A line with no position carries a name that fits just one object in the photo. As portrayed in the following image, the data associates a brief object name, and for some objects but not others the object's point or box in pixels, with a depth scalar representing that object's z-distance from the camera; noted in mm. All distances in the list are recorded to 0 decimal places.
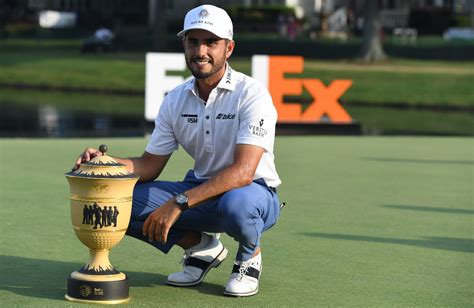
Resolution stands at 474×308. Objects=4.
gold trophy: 8692
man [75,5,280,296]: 9155
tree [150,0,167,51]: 59003
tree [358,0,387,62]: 64952
